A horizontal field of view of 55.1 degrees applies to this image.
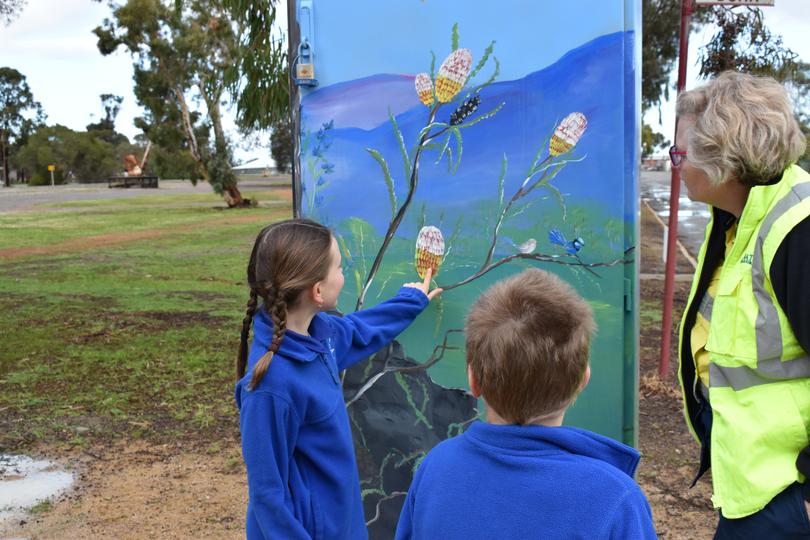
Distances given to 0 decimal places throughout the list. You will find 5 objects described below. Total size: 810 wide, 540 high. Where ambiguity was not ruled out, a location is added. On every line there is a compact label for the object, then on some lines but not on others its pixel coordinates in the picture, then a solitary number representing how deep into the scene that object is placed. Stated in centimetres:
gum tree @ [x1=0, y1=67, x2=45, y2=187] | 5578
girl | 194
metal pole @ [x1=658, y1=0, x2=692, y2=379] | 467
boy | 124
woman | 154
